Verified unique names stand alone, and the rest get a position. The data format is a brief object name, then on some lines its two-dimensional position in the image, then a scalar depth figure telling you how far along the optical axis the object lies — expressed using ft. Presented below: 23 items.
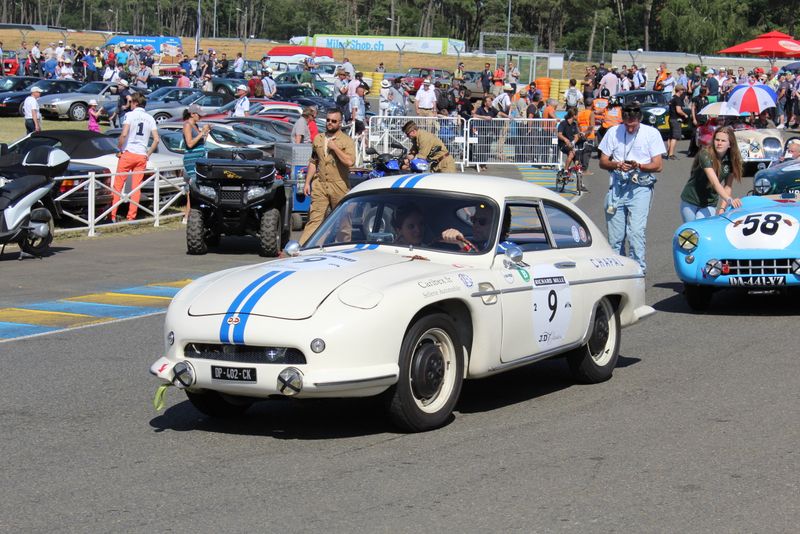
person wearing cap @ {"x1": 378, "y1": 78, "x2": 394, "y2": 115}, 112.34
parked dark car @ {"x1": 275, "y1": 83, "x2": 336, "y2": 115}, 140.05
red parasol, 131.64
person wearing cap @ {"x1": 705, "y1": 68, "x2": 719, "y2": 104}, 124.67
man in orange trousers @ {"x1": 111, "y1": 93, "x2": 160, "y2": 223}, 62.49
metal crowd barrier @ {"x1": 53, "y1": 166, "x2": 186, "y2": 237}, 60.70
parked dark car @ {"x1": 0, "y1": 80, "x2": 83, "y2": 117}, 139.64
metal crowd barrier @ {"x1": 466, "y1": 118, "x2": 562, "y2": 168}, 92.84
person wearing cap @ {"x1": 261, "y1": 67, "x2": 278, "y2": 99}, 135.13
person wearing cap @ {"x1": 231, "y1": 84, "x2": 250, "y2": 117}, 102.41
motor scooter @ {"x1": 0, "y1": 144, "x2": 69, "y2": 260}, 49.60
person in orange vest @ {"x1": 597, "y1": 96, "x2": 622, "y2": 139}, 99.86
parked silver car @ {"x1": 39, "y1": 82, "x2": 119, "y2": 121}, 136.15
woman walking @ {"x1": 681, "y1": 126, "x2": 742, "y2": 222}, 39.78
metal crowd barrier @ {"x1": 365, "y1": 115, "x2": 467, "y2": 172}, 90.22
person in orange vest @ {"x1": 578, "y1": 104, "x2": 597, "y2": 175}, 89.74
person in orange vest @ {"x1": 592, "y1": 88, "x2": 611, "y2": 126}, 104.44
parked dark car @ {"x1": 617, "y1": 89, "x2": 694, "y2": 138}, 116.88
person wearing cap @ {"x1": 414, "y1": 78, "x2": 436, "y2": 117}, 106.32
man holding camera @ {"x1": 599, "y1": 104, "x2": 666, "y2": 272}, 39.47
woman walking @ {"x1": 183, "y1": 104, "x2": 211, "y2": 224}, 58.29
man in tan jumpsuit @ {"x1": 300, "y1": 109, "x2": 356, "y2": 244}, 45.11
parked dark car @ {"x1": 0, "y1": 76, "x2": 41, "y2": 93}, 150.61
